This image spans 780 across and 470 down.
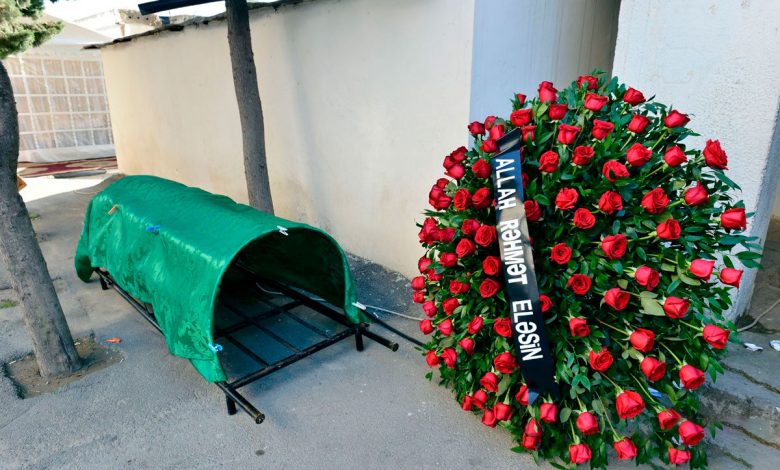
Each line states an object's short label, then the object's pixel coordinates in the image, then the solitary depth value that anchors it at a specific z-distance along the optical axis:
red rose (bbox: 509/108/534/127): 2.85
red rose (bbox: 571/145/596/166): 2.54
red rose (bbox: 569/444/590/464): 2.51
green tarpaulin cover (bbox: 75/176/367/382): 3.23
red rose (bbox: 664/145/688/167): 2.46
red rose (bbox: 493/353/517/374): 2.69
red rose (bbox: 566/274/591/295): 2.48
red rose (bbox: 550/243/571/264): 2.54
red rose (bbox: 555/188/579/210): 2.51
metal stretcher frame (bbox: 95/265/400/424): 3.24
